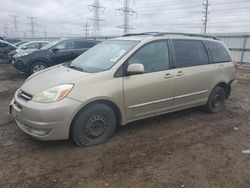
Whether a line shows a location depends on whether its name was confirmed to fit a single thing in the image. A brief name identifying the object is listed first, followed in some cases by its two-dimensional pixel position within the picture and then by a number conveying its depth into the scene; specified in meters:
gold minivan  2.73
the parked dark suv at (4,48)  12.06
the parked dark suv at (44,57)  7.63
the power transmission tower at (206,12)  31.28
